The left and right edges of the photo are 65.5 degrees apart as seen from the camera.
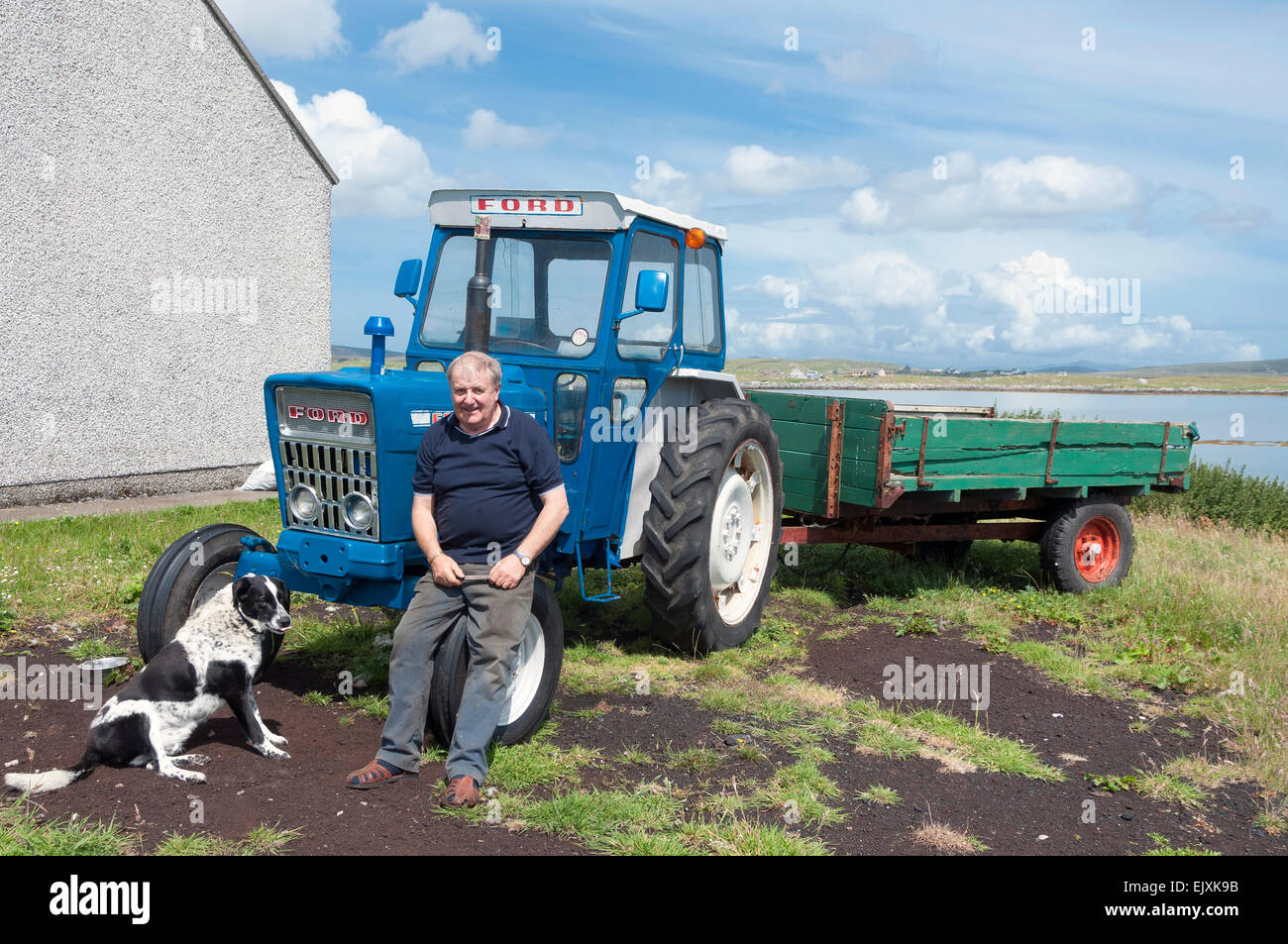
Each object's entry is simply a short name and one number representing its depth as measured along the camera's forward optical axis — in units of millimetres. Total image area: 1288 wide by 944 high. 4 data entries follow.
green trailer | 7039
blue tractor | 4594
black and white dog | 4090
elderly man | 4168
